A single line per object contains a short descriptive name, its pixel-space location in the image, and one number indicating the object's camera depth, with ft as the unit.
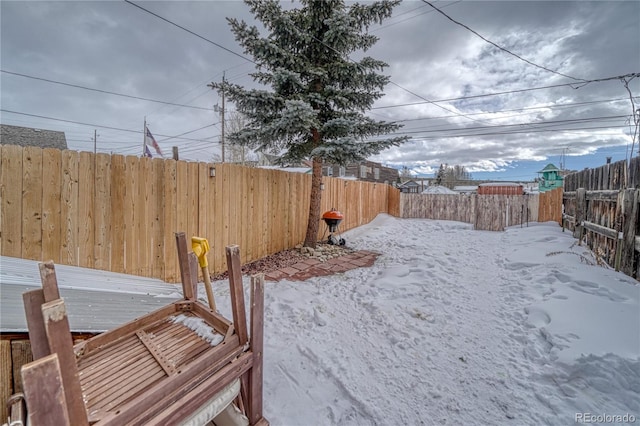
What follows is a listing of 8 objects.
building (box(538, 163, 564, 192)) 95.68
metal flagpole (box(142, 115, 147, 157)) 52.80
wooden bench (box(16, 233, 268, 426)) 2.44
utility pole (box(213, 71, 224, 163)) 56.65
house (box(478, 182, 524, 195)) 86.98
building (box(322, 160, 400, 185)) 91.09
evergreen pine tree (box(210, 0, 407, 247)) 16.01
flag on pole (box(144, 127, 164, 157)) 46.26
